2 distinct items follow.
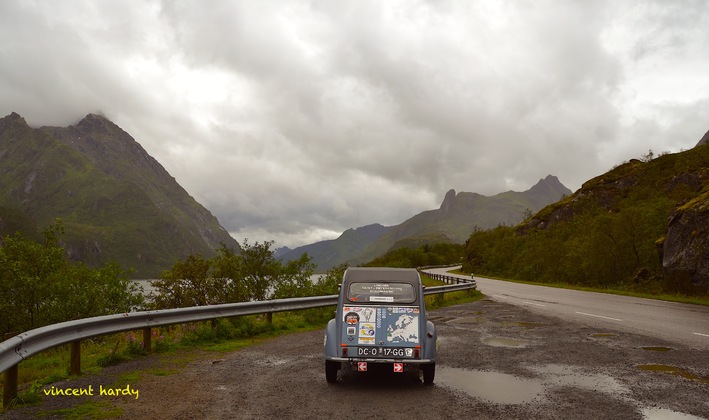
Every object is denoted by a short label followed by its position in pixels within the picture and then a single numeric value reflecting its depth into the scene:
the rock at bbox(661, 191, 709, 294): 23.47
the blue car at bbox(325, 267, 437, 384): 7.58
